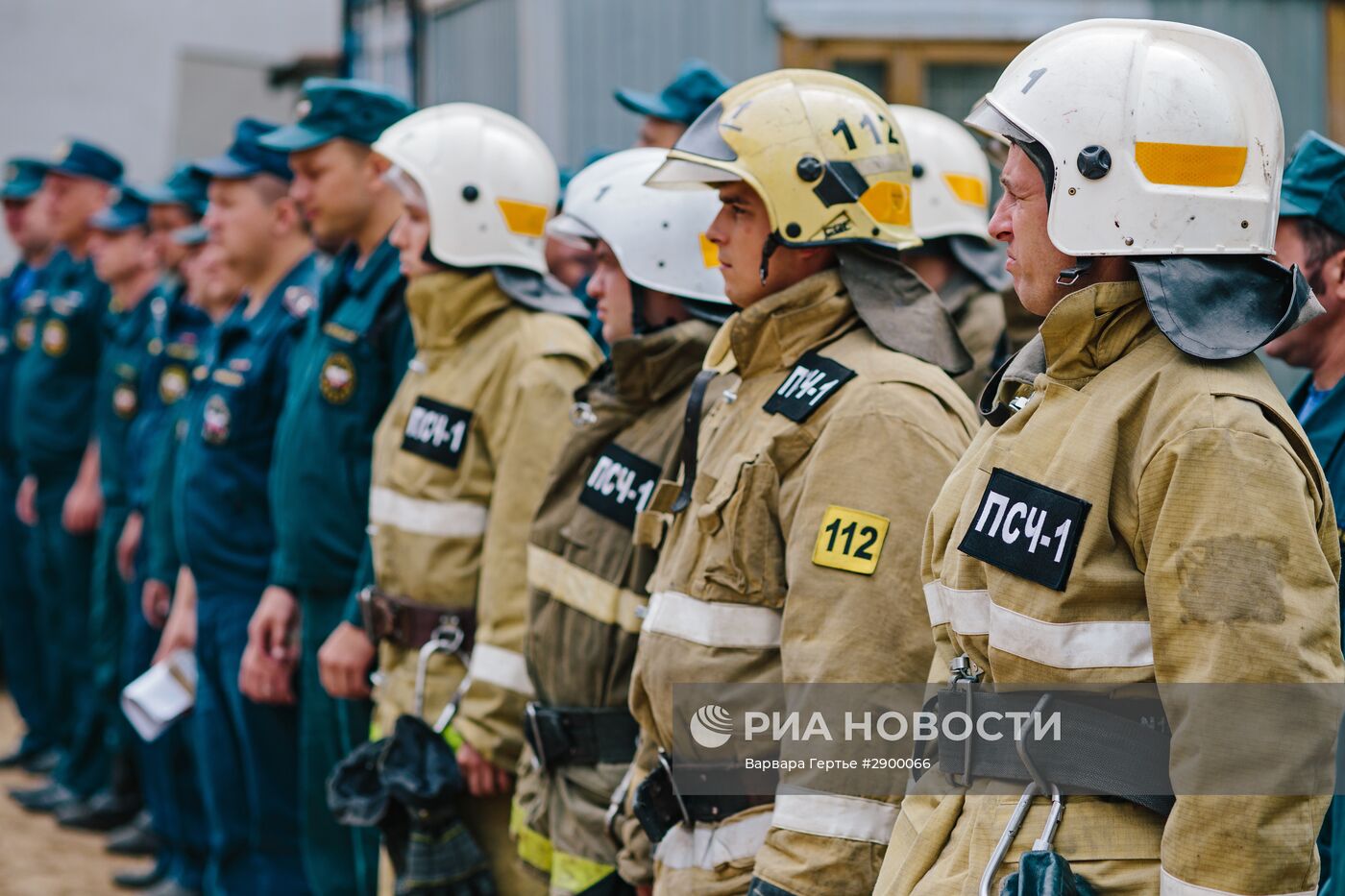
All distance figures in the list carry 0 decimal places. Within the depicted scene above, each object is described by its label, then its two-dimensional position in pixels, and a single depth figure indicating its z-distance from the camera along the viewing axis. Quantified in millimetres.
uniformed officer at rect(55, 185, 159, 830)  7734
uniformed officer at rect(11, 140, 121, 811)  8492
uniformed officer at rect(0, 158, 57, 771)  9000
